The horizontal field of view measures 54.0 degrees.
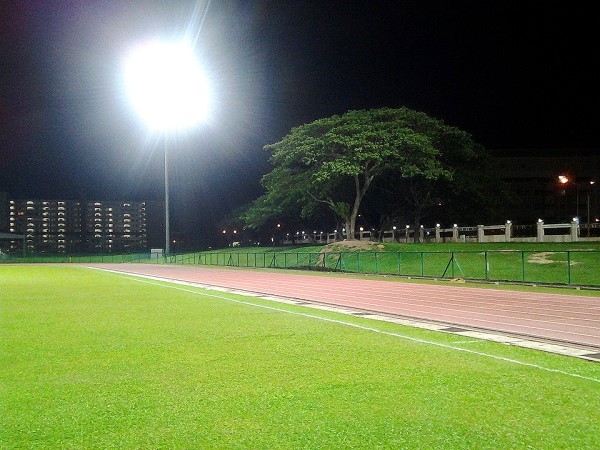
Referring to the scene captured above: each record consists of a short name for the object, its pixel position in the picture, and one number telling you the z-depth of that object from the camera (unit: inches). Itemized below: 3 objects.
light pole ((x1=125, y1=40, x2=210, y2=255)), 1520.7
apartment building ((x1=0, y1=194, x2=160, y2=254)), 5389.8
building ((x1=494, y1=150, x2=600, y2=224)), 3083.2
